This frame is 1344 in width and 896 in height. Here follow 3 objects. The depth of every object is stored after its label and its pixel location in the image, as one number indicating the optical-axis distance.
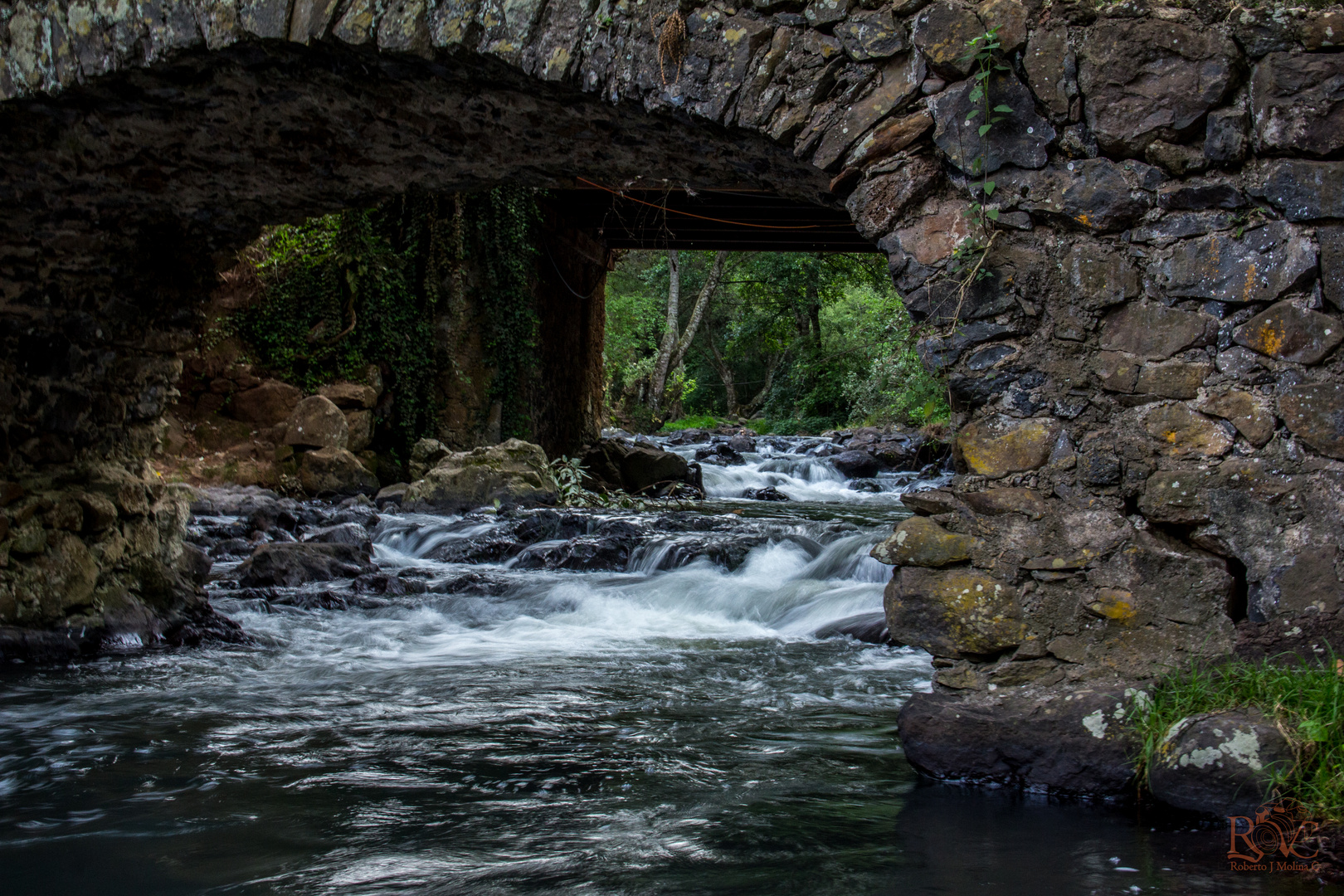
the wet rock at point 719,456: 16.80
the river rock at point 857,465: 16.14
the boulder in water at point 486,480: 10.39
